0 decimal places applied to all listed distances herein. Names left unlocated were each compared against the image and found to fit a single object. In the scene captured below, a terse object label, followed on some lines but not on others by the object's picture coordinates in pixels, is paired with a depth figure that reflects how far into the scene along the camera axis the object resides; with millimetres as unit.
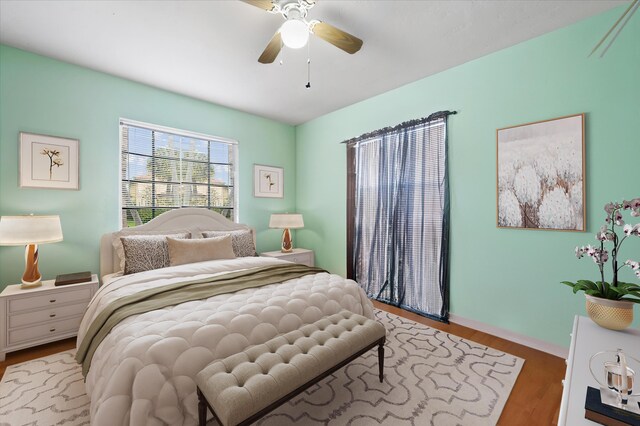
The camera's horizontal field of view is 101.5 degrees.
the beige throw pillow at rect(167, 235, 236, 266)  2877
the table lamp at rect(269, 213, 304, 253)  4172
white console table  818
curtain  3033
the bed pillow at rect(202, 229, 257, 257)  3449
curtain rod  2969
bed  1239
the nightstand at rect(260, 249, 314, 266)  4050
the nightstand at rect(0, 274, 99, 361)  2227
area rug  1601
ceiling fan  1763
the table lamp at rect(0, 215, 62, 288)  2211
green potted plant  1313
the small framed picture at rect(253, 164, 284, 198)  4359
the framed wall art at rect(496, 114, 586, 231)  2191
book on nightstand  2463
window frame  3152
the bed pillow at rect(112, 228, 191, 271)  2791
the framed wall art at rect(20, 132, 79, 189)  2596
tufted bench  1156
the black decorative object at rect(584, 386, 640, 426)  740
